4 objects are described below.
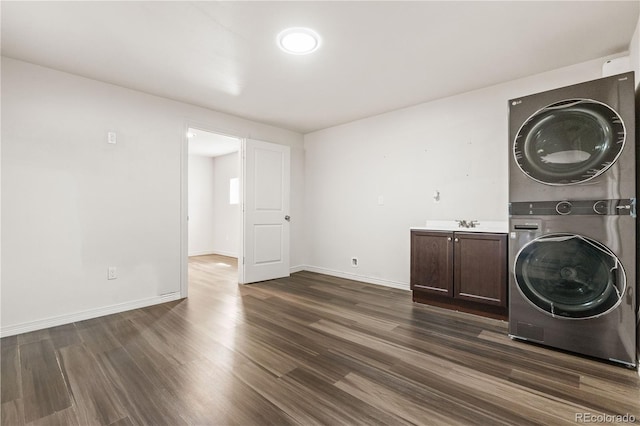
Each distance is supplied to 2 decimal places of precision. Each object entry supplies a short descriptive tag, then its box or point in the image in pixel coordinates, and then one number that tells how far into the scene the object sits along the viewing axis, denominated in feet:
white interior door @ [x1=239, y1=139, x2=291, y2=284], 13.76
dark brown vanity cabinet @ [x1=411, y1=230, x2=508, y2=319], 8.73
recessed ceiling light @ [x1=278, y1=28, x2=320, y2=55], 7.07
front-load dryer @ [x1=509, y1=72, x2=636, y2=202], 6.19
